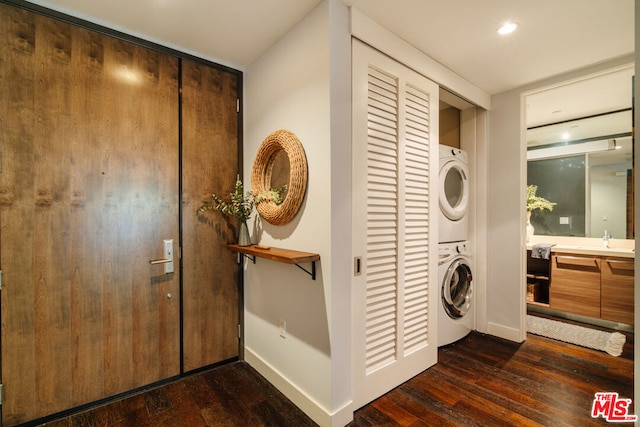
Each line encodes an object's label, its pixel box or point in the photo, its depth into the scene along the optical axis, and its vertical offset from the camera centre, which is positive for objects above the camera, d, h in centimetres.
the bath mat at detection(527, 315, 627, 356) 257 -122
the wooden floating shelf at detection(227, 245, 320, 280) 155 -24
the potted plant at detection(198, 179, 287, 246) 213 +6
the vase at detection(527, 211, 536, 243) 375 -21
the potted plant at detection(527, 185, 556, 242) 370 +14
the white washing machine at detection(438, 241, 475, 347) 248 -75
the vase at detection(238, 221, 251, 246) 214 -17
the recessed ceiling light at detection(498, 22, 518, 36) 180 +122
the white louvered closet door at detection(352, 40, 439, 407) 173 -5
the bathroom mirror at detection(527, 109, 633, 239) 322 +49
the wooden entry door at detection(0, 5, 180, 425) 158 +0
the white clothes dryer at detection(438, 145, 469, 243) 252 +18
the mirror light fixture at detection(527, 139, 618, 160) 335 +83
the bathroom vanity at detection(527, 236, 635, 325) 283 -74
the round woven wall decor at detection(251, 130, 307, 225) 175 +28
